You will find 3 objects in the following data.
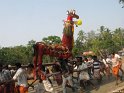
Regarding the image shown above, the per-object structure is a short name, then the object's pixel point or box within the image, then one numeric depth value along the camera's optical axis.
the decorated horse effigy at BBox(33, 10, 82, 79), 7.23
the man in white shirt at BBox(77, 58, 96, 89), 7.72
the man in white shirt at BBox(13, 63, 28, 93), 5.79
